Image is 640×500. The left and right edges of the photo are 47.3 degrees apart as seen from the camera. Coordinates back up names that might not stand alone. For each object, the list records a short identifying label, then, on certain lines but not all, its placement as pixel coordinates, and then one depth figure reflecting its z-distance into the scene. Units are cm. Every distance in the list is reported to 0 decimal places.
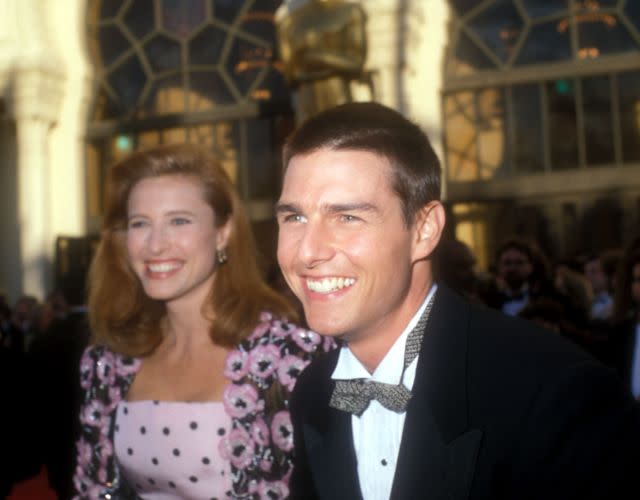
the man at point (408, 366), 127
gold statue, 759
